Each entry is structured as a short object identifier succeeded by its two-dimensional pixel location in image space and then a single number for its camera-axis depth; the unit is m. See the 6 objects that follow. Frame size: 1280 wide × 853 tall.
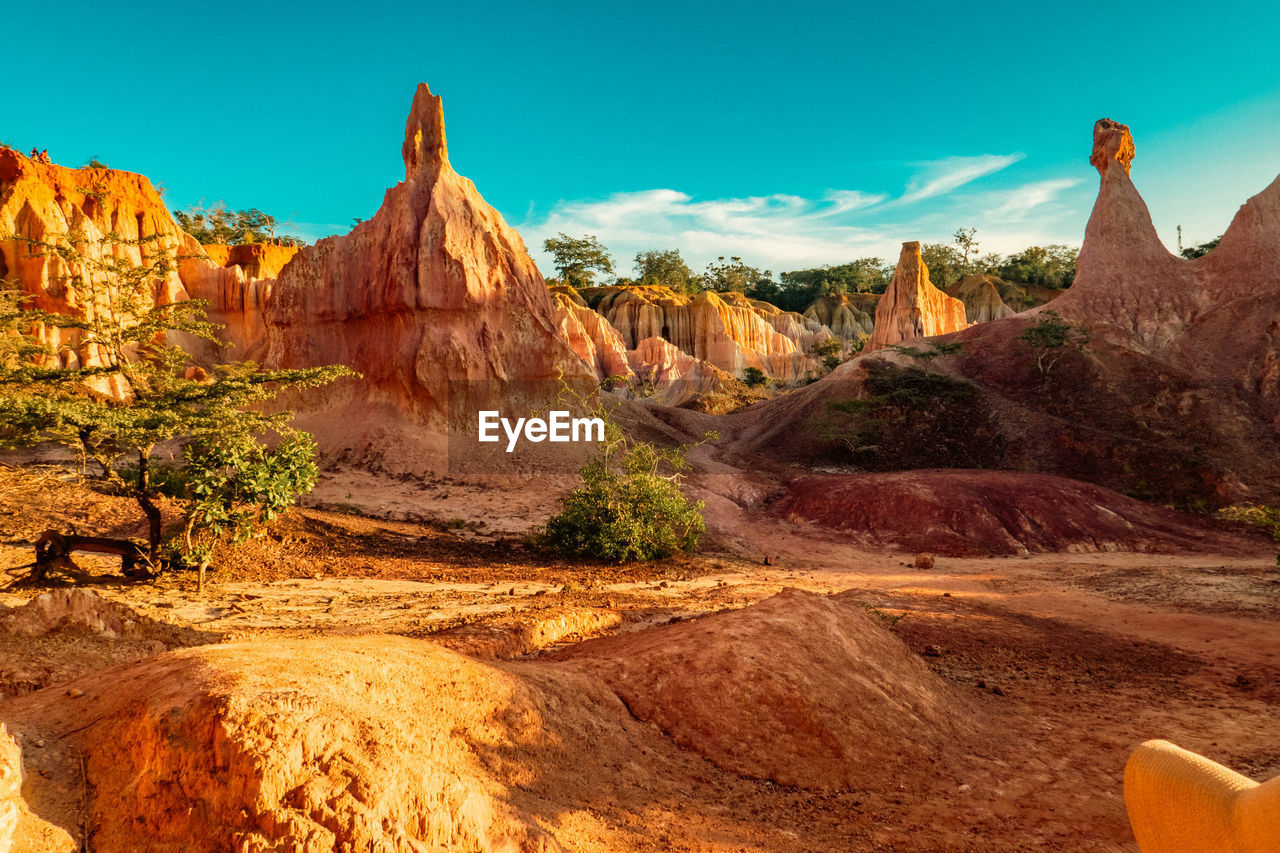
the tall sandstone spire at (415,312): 18.75
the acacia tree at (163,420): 7.77
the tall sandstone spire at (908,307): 38.38
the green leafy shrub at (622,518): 11.94
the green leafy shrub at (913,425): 24.03
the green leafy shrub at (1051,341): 26.08
